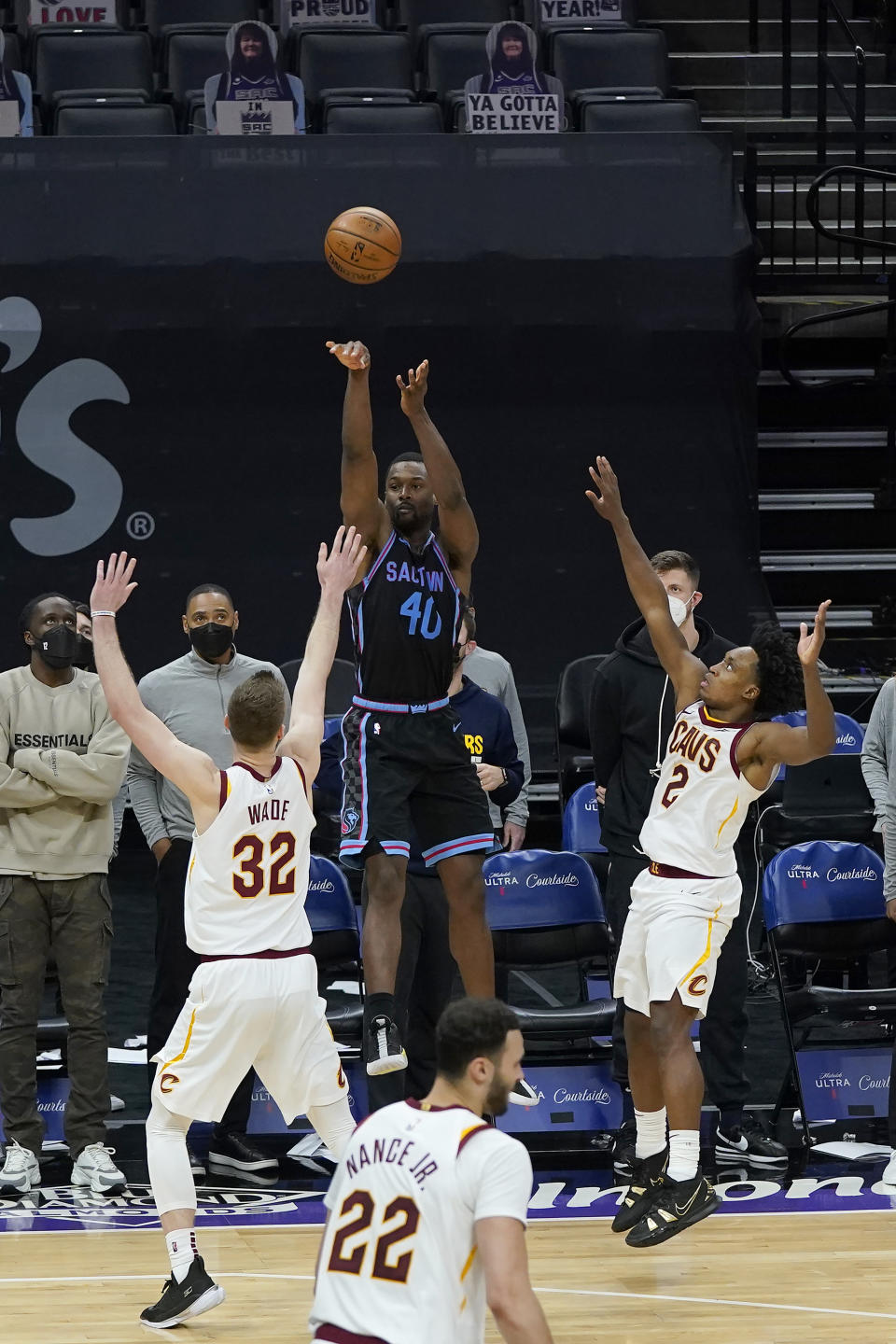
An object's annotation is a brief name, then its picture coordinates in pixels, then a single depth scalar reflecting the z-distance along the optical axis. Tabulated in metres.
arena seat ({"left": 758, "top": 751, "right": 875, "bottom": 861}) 19.09
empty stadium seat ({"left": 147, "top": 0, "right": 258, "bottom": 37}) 26.56
